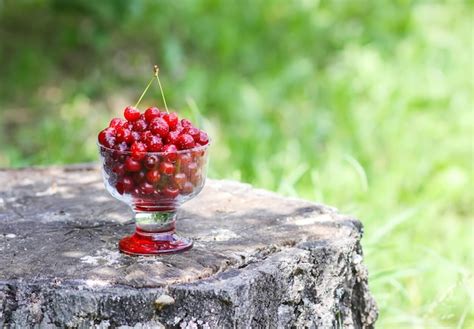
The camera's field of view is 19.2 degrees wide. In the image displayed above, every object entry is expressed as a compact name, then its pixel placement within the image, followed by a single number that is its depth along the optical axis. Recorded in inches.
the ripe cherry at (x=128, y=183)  131.9
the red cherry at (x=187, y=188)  133.5
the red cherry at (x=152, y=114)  133.7
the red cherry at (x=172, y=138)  132.4
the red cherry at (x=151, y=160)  129.2
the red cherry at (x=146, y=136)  131.3
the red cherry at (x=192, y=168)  132.9
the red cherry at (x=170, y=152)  129.5
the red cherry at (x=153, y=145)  130.4
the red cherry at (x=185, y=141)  132.8
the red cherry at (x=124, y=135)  131.9
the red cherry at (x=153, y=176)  130.1
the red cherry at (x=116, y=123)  134.8
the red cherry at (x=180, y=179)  132.0
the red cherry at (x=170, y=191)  132.3
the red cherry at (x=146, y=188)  131.3
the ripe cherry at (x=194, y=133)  135.2
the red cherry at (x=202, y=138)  136.0
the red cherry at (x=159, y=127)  132.4
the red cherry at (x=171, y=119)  134.0
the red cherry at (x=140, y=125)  133.4
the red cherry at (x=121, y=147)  131.1
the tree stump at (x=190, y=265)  124.5
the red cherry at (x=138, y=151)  129.1
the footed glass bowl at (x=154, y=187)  130.2
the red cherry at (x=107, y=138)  133.2
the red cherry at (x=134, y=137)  131.9
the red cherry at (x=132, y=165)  129.7
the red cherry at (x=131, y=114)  134.7
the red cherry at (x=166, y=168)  130.0
